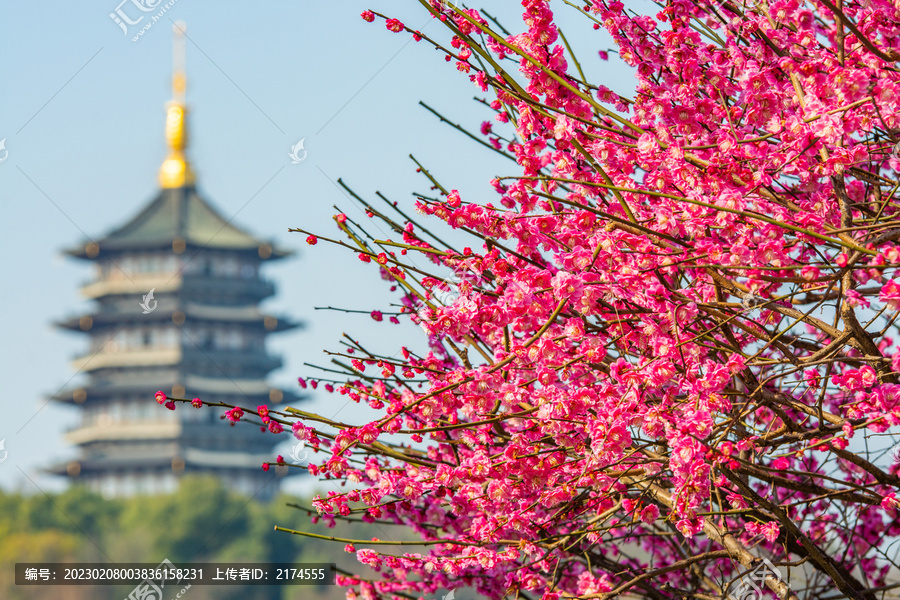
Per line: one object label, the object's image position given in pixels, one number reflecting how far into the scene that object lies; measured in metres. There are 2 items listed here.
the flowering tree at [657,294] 6.37
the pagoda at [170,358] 99.75
